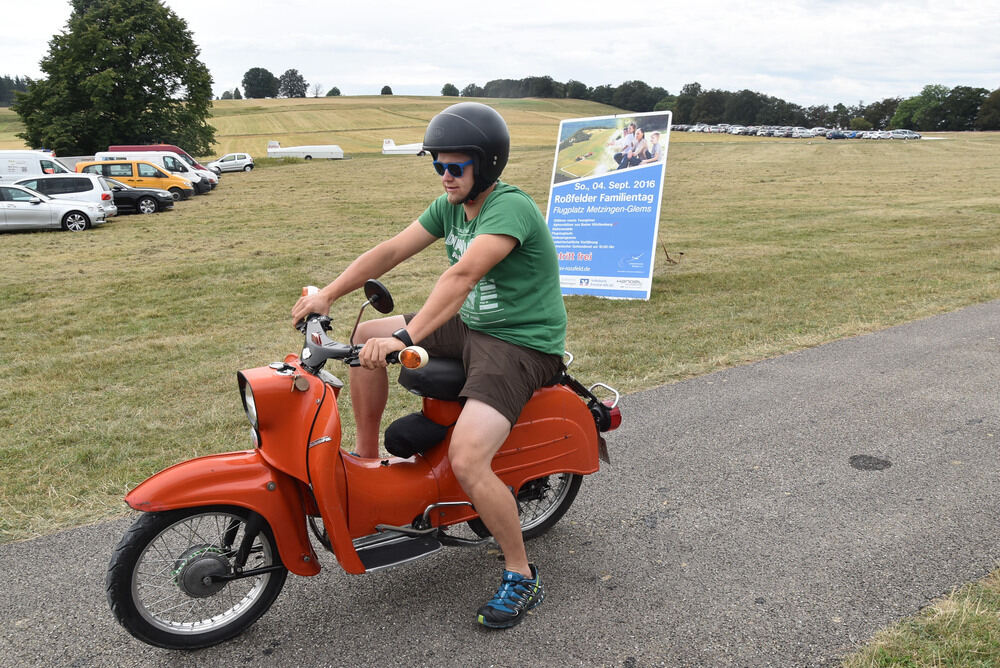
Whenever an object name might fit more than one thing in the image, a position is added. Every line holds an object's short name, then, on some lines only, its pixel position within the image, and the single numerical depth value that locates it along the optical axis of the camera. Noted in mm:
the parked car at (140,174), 25203
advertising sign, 8906
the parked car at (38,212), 17422
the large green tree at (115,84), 41000
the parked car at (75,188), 19312
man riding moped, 2672
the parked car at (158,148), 32200
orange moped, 2529
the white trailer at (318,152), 50969
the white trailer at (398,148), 53031
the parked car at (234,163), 40344
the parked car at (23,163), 26578
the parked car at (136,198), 21719
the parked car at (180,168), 27906
